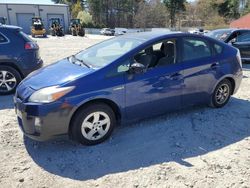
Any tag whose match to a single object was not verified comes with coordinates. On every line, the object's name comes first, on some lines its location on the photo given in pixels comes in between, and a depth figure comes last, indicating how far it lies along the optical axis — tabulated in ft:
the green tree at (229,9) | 130.15
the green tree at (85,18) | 134.20
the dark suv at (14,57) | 15.59
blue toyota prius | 9.08
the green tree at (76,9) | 151.86
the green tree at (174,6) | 140.06
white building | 107.41
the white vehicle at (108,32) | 105.37
